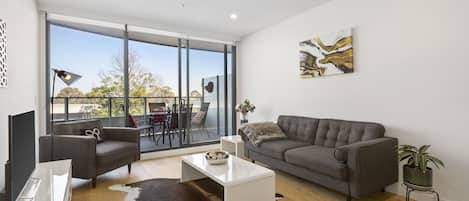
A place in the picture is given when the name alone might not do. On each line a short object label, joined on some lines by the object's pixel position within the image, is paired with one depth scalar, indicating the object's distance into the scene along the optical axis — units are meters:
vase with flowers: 4.46
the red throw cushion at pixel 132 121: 4.07
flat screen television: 1.23
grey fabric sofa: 2.22
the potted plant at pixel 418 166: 2.09
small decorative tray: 2.39
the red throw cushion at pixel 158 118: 4.75
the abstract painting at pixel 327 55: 3.05
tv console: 1.59
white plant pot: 4.54
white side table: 3.81
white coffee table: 1.94
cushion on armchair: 3.21
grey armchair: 2.69
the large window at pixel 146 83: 3.86
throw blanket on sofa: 3.45
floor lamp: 2.77
